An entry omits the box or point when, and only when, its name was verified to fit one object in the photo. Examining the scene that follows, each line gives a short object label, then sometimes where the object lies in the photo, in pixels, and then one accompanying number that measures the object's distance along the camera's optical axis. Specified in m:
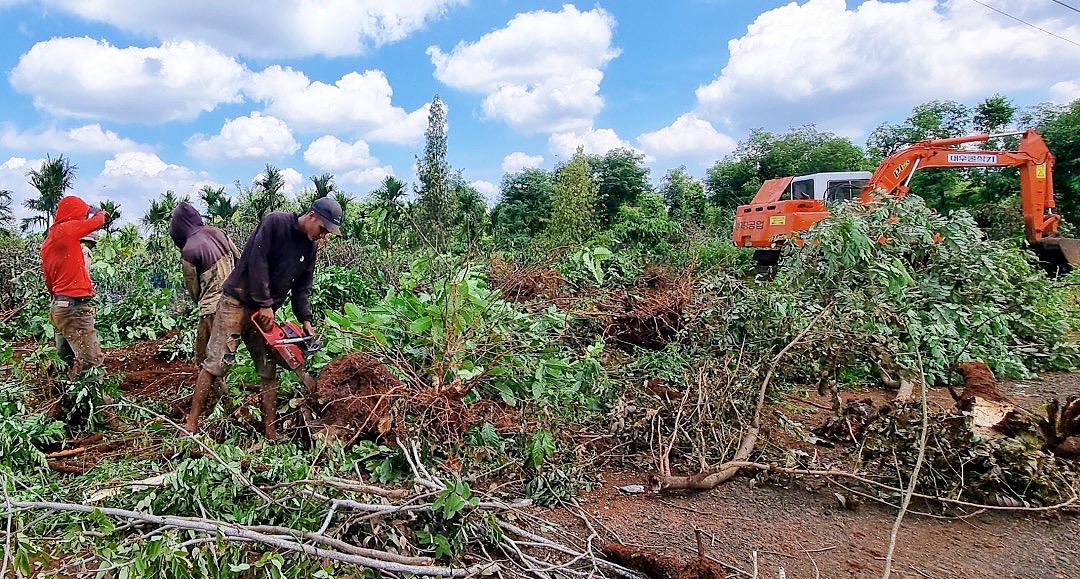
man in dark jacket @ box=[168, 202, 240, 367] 4.56
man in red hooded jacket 4.74
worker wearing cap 4.01
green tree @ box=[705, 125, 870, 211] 24.67
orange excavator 9.97
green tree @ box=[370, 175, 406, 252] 11.86
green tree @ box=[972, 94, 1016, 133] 19.88
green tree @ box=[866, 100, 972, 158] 20.88
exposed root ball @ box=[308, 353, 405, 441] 3.73
